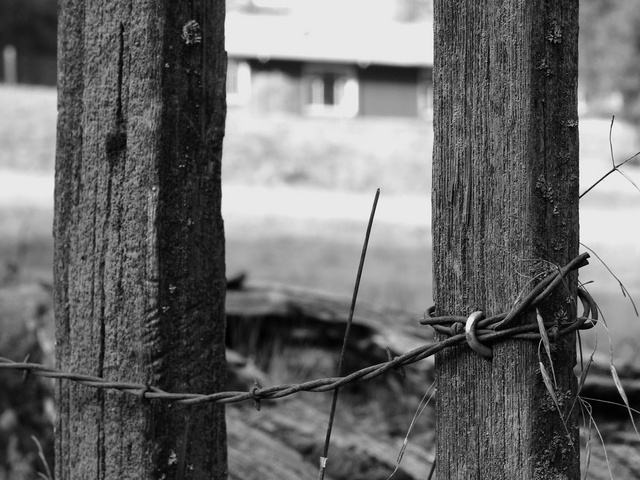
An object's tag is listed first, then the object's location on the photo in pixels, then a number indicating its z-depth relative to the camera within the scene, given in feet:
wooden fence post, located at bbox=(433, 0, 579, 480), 5.22
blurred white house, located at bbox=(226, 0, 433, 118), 94.32
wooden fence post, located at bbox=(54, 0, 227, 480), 5.73
